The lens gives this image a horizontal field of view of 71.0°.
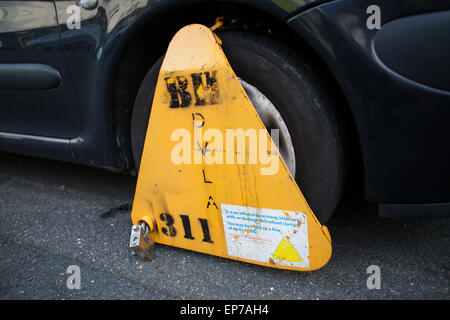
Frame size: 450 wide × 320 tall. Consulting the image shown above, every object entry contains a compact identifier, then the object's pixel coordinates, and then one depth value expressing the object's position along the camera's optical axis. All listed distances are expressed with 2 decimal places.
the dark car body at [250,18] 0.85
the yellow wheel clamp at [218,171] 1.03
